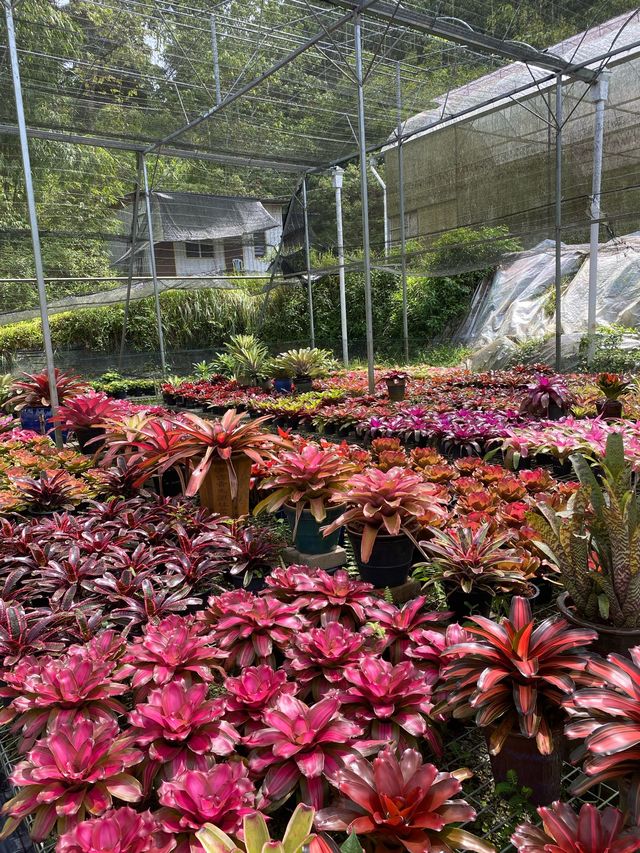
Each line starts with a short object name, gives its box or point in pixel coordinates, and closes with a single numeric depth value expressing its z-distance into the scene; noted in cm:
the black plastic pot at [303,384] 824
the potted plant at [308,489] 234
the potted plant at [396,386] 655
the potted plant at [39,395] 516
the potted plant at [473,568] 184
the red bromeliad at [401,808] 102
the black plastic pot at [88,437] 406
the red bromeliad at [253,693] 138
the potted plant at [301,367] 828
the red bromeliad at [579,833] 96
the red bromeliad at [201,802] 106
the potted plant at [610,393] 457
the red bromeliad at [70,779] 114
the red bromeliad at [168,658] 148
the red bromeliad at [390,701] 134
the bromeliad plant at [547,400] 477
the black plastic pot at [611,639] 144
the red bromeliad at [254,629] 163
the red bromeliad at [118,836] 100
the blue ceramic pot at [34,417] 552
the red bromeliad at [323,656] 149
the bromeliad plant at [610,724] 104
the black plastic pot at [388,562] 214
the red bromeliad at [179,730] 125
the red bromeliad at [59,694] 139
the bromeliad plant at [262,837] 93
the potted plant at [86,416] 397
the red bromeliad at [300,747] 117
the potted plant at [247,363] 857
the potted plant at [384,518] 207
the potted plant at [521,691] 126
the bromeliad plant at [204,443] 265
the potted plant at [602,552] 143
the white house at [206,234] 1071
